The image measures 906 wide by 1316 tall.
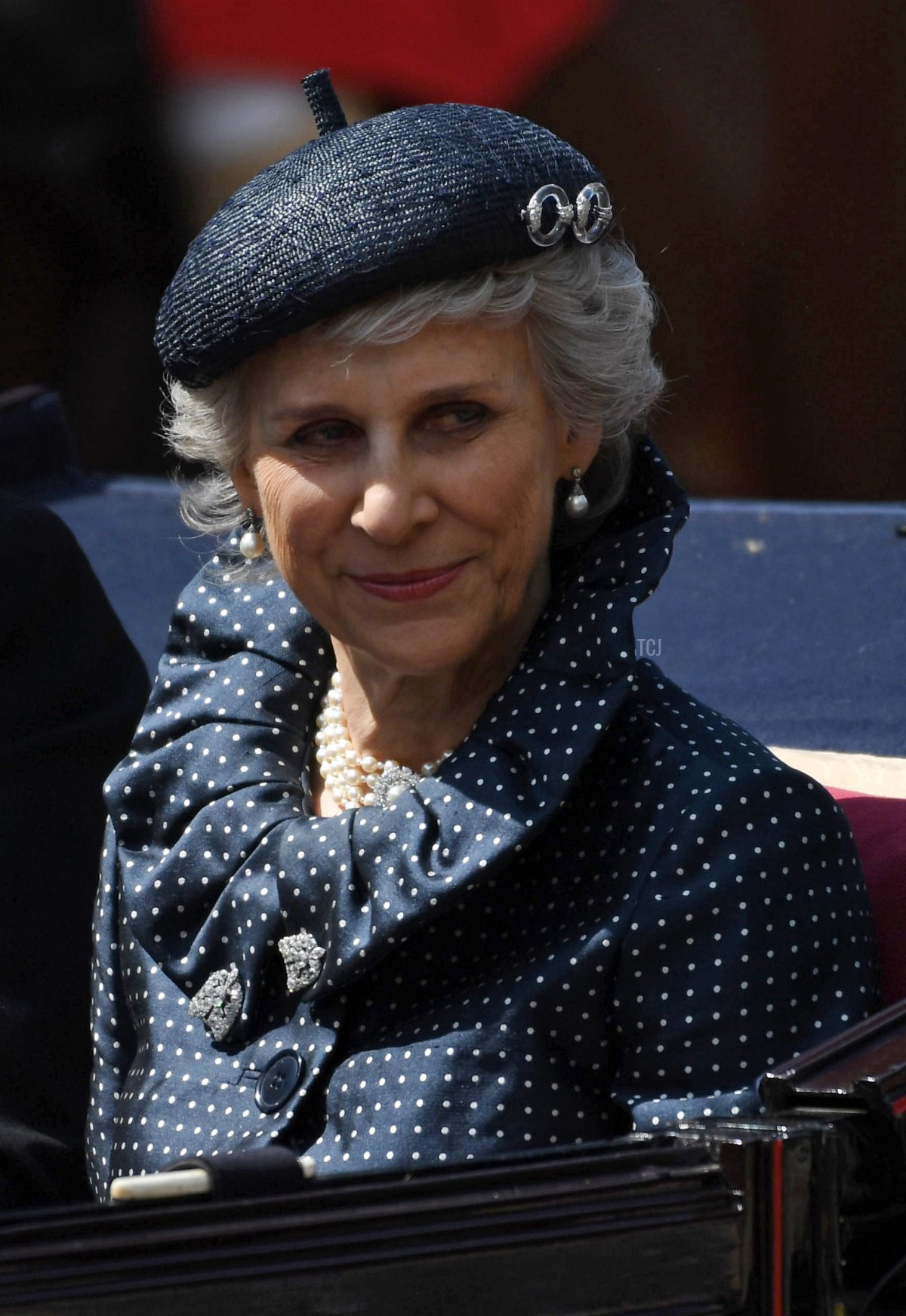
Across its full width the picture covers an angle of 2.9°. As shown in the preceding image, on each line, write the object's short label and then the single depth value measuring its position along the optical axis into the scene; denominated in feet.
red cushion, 25.14
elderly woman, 24.97
